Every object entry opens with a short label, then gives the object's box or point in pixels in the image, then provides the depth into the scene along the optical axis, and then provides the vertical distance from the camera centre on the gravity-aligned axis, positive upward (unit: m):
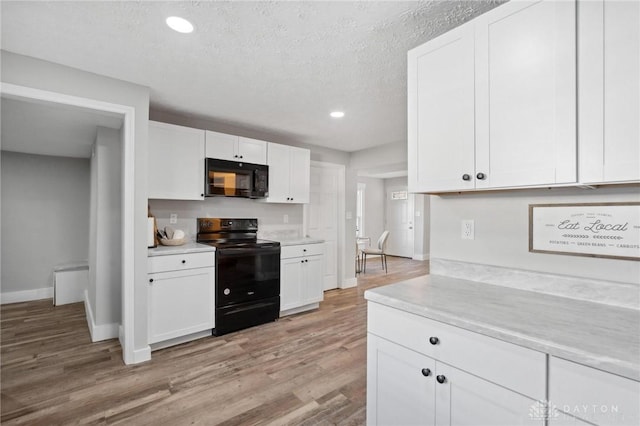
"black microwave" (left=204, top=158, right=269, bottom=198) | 3.22 +0.39
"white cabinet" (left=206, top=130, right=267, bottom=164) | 3.26 +0.75
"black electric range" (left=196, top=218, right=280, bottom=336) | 3.02 -0.69
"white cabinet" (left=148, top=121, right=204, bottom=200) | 2.90 +0.51
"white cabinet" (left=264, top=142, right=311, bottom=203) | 3.77 +0.52
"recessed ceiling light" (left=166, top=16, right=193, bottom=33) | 1.68 +1.09
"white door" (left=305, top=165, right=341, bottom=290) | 4.72 +0.00
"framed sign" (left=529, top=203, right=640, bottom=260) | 1.23 -0.07
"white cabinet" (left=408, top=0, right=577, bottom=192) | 1.17 +0.50
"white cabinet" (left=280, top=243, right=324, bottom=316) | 3.56 -0.80
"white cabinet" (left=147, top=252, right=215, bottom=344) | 2.63 -0.76
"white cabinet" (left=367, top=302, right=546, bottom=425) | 0.98 -0.62
